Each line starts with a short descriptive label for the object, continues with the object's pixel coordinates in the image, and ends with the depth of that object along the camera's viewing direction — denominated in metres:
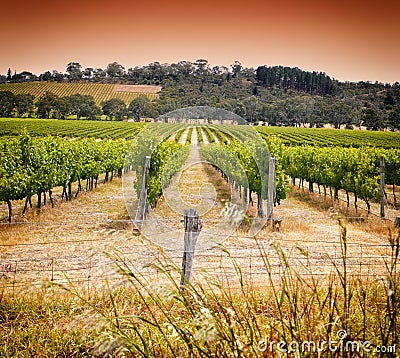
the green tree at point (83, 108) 90.94
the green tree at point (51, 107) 86.12
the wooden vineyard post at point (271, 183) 12.20
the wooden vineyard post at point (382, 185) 13.70
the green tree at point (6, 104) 84.44
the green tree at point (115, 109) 90.94
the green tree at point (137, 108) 89.38
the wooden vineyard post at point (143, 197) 11.86
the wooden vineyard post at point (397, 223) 10.87
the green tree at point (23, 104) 86.75
